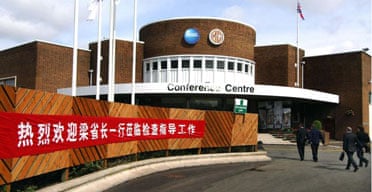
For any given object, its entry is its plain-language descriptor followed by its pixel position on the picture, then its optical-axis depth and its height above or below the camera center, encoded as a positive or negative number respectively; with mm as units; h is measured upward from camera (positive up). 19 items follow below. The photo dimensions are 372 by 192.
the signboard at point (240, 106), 19797 +352
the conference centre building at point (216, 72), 34500 +3620
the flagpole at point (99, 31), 20922 +4011
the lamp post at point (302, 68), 41531 +4570
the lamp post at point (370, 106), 39938 +886
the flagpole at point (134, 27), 23562 +4698
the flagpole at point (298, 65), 40688 +4743
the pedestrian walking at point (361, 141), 16203 -1006
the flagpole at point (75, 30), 16000 +3074
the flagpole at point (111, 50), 19734 +3062
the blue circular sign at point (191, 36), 35281 +6410
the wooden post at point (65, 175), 10234 -1541
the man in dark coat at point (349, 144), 15086 -1036
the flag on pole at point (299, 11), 41469 +10089
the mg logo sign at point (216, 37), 35406 +6435
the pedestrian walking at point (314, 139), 18678 -1083
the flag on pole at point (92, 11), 18656 +4453
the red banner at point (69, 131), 8023 -521
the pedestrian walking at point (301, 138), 19267 -1083
